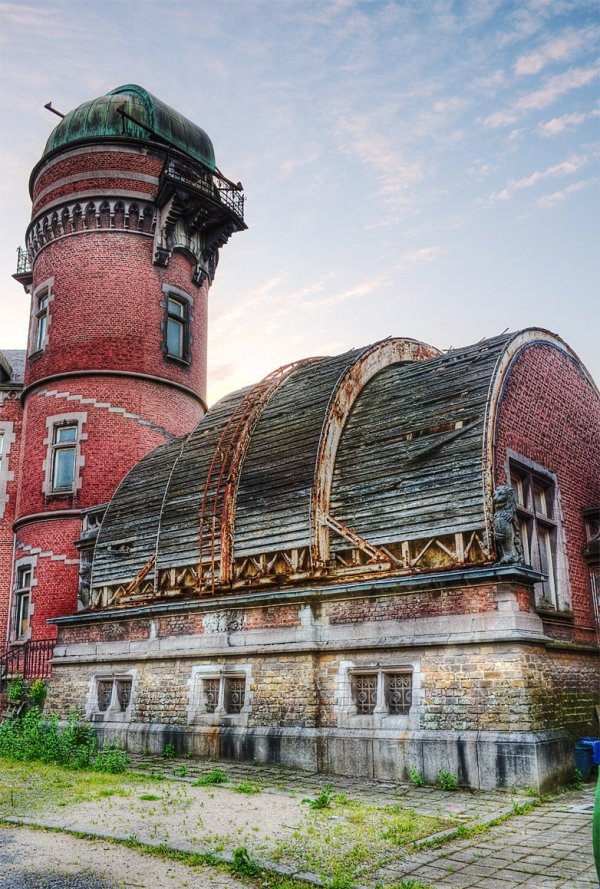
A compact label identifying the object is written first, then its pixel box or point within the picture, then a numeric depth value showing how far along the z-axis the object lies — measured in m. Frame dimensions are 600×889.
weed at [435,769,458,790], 10.63
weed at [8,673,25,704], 18.89
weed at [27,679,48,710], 18.47
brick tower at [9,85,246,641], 21.84
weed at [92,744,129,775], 12.60
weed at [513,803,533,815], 9.08
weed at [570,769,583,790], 10.88
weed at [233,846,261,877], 6.57
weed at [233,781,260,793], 10.47
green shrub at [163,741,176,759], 14.12
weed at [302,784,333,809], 9.20
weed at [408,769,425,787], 10.92
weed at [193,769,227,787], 11.19
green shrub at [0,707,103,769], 13.88
